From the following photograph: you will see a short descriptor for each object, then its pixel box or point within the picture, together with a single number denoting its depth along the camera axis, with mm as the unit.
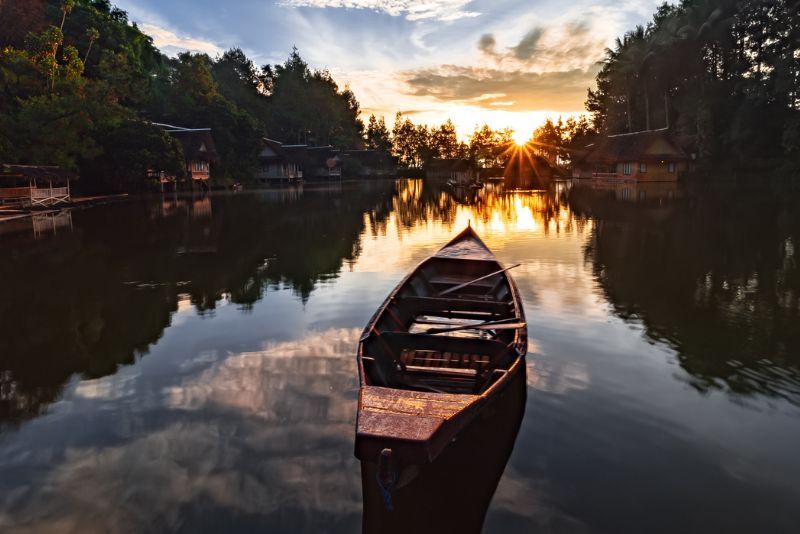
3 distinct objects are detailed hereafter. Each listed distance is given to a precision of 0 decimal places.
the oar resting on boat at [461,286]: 10201
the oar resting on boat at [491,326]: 6981
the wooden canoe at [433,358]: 4016
